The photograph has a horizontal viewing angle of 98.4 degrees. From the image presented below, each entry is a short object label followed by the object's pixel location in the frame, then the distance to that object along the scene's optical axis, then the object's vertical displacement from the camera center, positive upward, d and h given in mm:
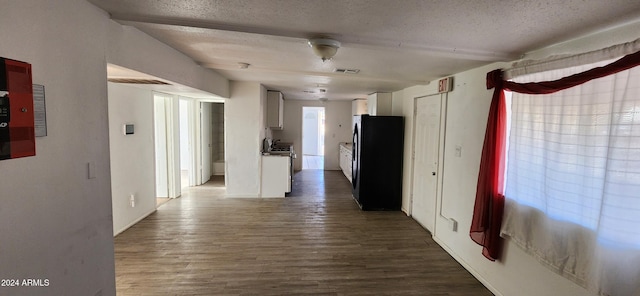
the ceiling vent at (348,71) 3327 +719
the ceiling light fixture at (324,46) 1991 +605
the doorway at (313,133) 11906 -169
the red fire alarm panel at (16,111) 1072 +56
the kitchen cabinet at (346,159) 6881 -787
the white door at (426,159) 3834 -420
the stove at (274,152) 5469 -472
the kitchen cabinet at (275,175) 5332 -902
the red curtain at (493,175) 2420 -382
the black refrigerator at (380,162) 4812 -561
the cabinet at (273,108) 6250 +466
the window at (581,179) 1501 -295
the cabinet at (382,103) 5445 +528
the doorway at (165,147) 4973 -372
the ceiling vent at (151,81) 2625 +451
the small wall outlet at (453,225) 3229 -1104
